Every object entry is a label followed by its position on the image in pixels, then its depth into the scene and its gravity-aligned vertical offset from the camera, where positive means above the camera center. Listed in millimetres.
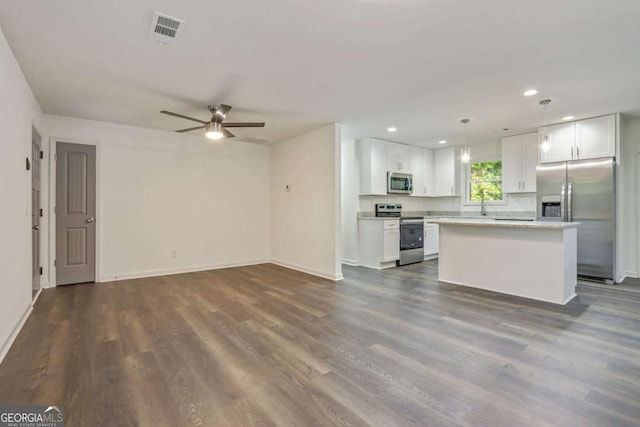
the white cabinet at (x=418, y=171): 6977 +948
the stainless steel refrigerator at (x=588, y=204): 4621 +148
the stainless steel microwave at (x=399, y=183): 6414 +647
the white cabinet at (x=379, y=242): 5801 -558
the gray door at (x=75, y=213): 4590 -14
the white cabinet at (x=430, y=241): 6680 -600
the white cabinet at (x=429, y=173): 7261 +939
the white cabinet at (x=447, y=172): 7039 +954
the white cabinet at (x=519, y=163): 5642 +952
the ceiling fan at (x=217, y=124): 4012 +1143
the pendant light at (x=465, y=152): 4430 +880
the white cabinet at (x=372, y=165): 6137 +957
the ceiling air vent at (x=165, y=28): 2252 +1404
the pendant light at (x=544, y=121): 4020 +1444
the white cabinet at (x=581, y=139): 4617 +1163
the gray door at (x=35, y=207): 3977 +67
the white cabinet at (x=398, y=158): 6465 +1189
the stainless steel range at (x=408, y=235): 6121 -432
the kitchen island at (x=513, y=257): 3639 -567
